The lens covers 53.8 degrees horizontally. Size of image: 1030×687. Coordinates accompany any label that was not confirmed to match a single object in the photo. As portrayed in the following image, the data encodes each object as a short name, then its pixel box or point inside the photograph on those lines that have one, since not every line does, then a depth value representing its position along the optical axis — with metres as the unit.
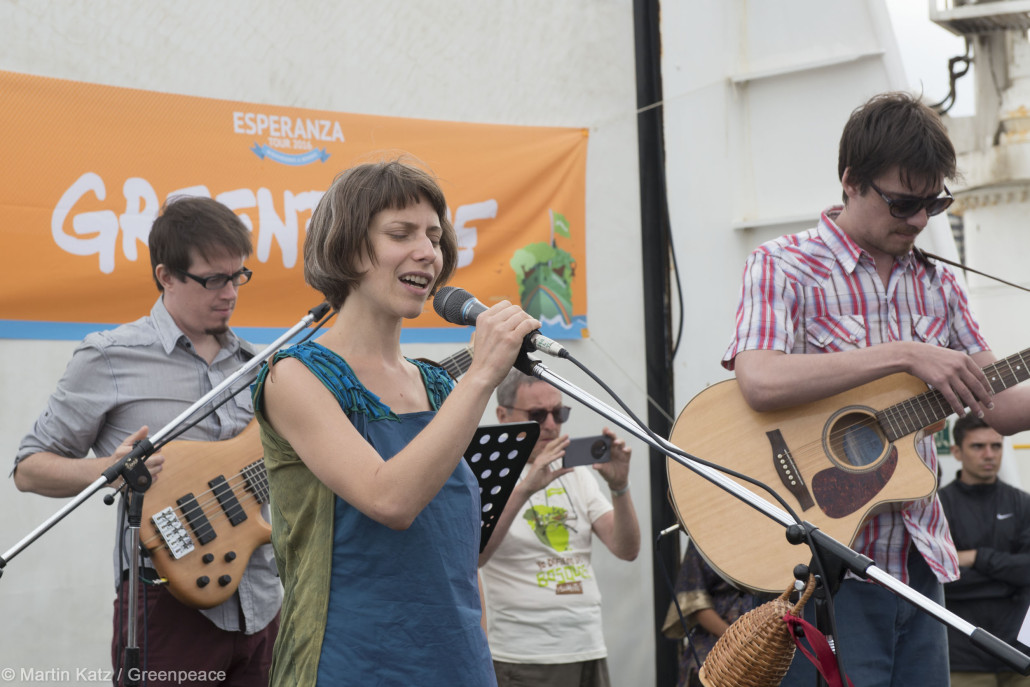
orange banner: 3.60
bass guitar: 2.93
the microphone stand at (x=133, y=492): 2.54
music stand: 2.15
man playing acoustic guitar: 2.44
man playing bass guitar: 2.91
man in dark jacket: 4.71
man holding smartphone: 3.74
